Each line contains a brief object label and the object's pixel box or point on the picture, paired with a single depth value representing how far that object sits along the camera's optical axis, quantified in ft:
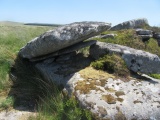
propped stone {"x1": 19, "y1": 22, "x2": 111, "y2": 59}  11.35
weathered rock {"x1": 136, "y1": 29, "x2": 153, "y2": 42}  21.78
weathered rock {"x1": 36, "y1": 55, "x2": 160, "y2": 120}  9.50
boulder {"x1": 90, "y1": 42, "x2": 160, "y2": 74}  12.13
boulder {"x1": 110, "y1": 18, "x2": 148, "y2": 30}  29.16
